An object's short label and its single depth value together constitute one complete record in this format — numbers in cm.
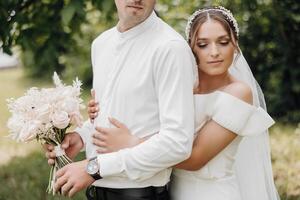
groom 230
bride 244
